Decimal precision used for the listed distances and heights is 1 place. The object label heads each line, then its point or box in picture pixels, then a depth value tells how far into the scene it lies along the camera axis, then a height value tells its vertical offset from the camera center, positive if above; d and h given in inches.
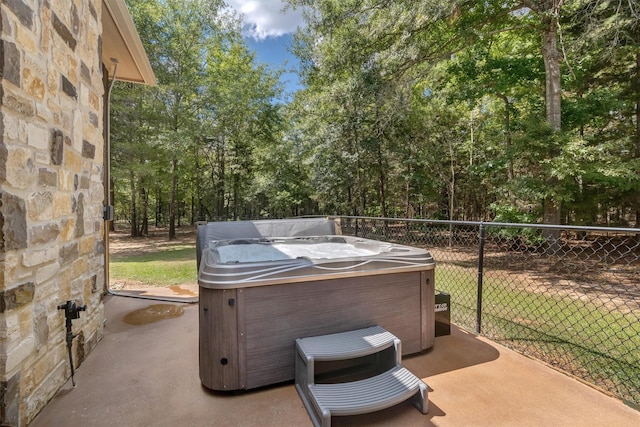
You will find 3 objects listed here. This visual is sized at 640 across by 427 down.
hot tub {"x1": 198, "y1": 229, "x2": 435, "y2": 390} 70.0 -24.4
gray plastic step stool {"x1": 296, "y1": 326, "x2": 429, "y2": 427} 60.8 -37.5
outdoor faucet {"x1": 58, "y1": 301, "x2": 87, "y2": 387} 76.5 -26.5
